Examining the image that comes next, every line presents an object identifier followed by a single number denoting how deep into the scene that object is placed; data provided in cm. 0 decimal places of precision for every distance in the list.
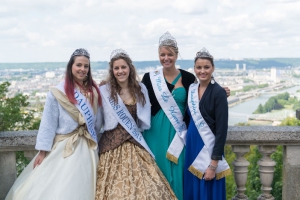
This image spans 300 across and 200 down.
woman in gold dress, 351
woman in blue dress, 365
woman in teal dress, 398
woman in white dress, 344
